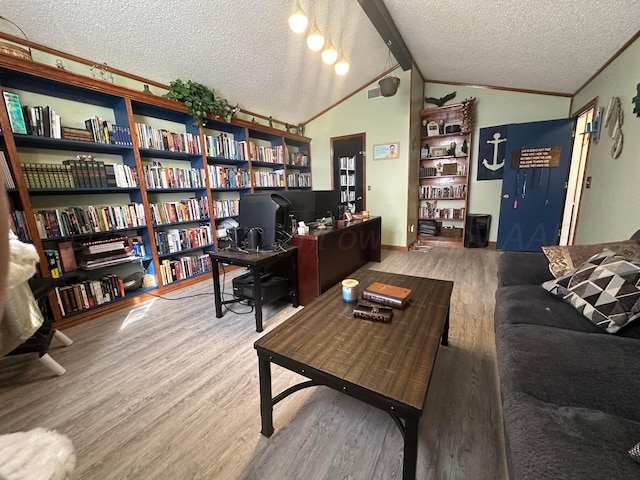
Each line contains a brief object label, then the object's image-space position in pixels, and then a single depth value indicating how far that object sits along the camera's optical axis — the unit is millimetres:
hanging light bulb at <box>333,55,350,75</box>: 2737
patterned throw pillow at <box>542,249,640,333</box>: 1239
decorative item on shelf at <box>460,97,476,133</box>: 4113
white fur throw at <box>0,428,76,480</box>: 500
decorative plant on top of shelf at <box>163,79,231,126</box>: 2842
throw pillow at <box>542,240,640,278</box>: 1513
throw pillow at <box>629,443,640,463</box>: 723
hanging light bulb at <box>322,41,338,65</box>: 2492
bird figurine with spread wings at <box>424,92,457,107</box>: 4359
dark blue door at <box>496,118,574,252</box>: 3760
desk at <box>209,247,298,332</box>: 2046
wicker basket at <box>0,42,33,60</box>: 1854
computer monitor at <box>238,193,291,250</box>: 2295
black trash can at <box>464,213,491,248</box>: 4332
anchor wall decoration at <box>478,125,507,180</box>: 4227
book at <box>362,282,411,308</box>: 1471
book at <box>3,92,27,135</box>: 1921
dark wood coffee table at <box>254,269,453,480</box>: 944
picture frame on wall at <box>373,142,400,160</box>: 4281
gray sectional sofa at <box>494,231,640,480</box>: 748
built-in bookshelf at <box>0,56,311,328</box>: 2061
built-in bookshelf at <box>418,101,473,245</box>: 4391
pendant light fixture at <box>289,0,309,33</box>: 1989
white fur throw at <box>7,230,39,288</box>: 780
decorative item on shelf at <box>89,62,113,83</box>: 2404
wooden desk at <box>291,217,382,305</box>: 2414
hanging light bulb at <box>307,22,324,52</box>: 2245
